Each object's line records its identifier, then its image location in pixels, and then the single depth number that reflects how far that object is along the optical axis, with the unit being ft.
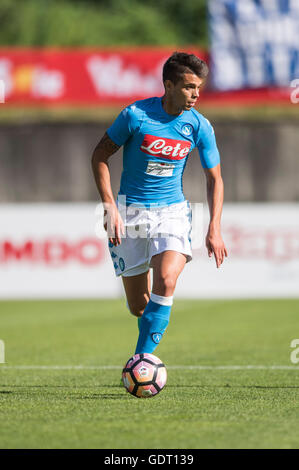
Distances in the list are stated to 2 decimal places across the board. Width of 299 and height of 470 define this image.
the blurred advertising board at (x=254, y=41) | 67.10
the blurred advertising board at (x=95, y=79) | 69.15
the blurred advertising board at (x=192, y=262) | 53.72
